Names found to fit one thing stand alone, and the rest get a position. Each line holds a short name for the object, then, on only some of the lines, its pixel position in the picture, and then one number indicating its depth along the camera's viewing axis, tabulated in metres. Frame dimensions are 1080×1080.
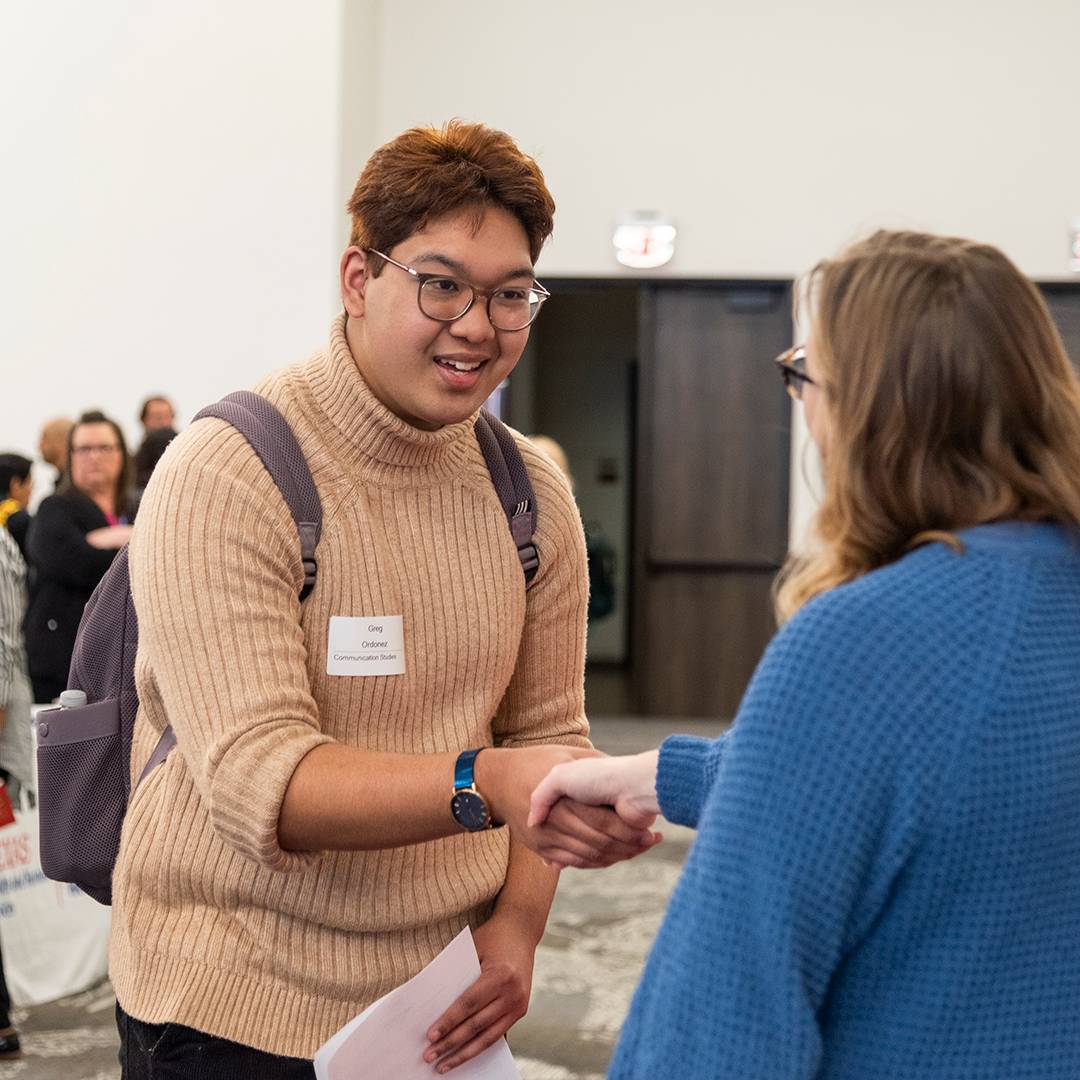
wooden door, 9.57
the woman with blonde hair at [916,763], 1.07
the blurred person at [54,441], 6.59
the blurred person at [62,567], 5.03
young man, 1.49
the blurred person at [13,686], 4.19
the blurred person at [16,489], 5.38
